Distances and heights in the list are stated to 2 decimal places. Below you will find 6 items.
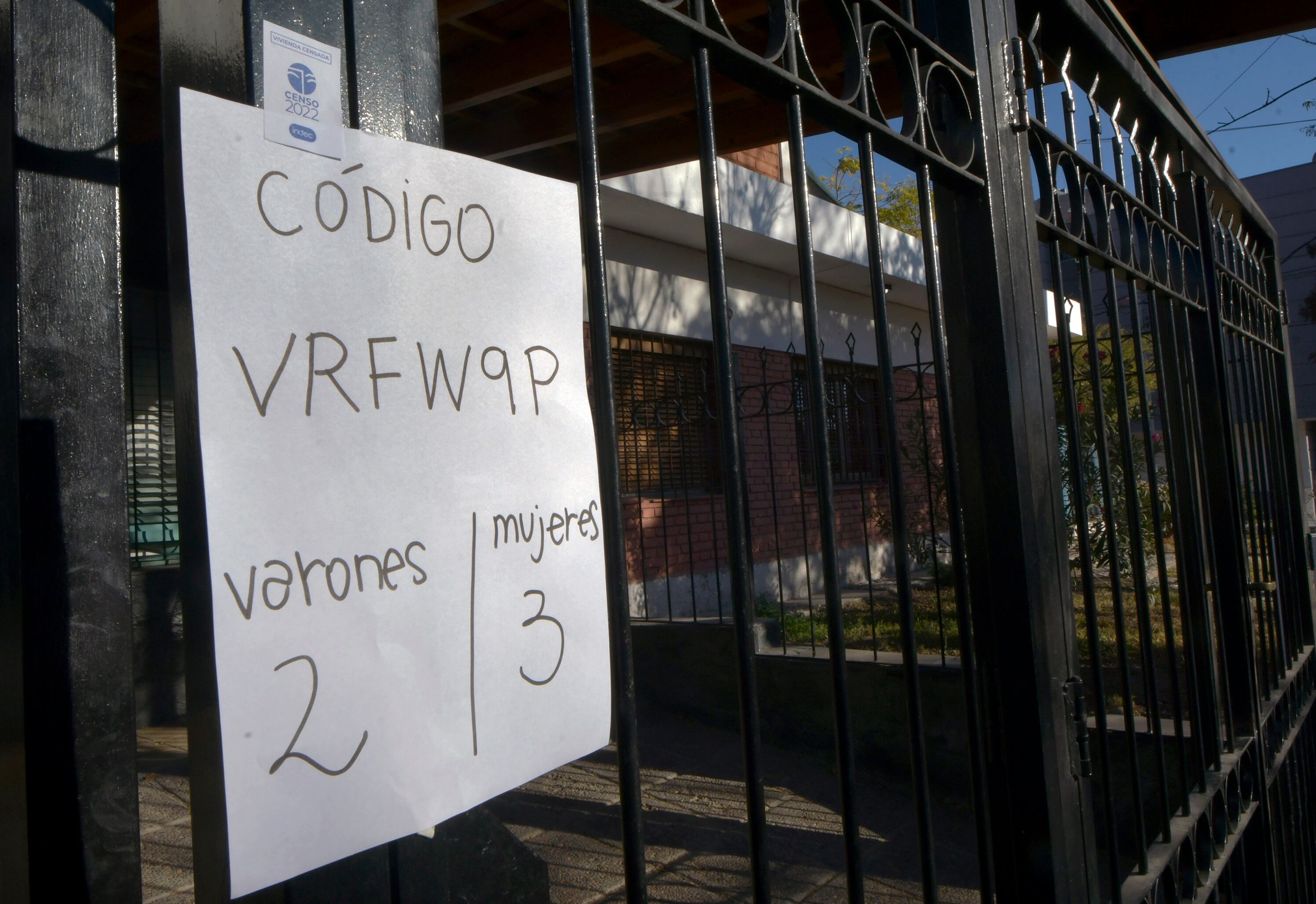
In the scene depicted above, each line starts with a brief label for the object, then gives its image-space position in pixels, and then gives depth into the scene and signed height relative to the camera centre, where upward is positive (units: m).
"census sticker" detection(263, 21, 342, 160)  0.74 +0.37
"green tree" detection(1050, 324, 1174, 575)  7.92 +0.24
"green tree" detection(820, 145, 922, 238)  20.09 +7.00
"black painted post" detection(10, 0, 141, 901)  0.63 +0.07
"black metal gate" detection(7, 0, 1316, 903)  0.66 +0.13
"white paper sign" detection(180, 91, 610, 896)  0.68 +0.05
